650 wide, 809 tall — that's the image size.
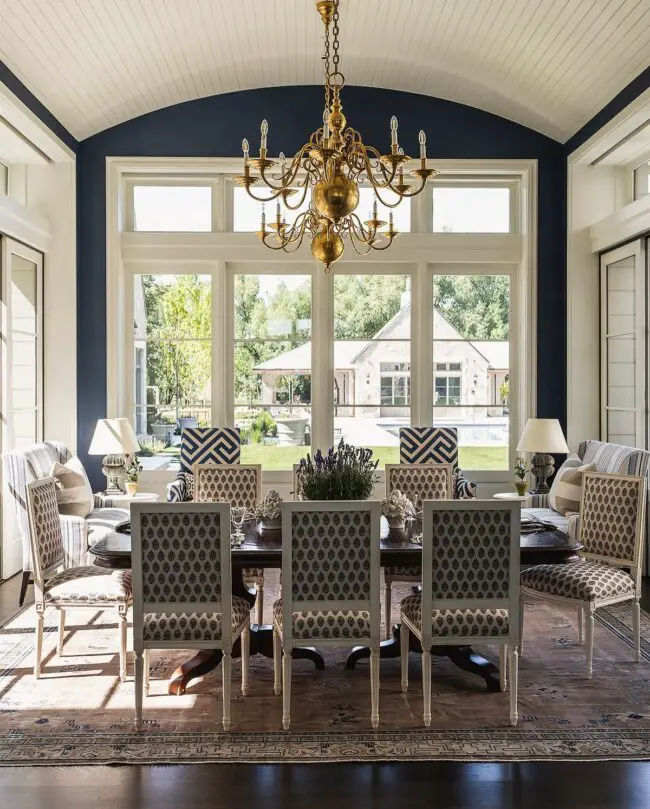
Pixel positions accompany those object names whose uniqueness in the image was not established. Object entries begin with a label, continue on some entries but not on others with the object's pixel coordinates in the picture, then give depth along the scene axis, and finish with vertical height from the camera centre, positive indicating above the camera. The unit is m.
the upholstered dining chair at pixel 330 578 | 3.23 -0.72
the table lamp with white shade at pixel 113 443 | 6.07 -0.28
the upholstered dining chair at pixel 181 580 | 3.21 -0.72
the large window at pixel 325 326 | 7.03 +0.75
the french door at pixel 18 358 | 5.85 +0.41
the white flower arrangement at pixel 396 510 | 3.85 -0.51
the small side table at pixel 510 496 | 6.16 -0.72
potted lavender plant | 3.74 -0.33
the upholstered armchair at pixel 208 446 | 6.46 -0.32
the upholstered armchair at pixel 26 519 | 5.17 -0.76
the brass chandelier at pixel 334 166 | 3.72 +1.20
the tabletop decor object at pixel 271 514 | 3.96 -0.54
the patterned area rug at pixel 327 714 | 3.13 -1.38
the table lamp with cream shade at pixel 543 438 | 6.03 -0.24
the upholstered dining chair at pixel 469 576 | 3.26 -0.72
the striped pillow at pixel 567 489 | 5.70 -0.61
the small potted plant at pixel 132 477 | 6.21 -0.56
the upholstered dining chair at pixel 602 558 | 3.92 -0.84
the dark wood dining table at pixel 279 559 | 3.50 -0.69
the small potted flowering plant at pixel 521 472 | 6.27 -0.54
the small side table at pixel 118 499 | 6.14 -0.73
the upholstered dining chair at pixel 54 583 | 3.87 -0.89
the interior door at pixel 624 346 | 5.98 +0.50
